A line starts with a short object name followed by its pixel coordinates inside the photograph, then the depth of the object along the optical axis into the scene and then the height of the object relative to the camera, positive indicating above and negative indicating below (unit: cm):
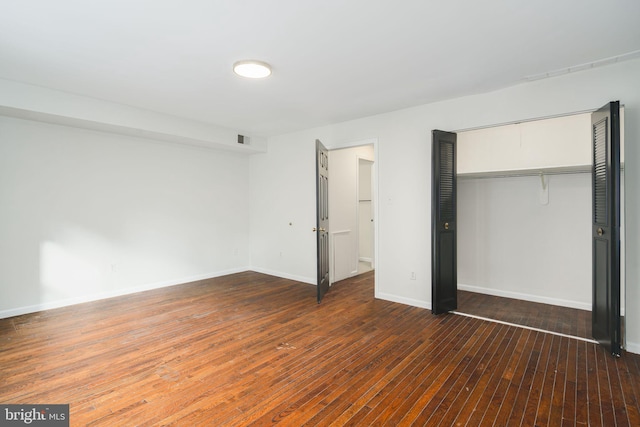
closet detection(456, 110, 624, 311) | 397 +1
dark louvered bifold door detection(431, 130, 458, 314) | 381 -12
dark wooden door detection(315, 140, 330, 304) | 439 -4
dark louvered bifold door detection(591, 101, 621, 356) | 265 -12
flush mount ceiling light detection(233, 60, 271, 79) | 288 +133
